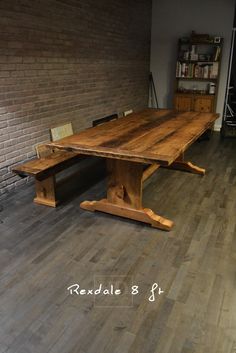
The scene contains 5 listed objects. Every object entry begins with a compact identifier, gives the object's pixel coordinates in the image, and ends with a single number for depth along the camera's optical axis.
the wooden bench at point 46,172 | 2.80
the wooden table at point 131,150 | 2.34
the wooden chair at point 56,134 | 3.67
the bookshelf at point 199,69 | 5.67
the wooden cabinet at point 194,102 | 5.86
